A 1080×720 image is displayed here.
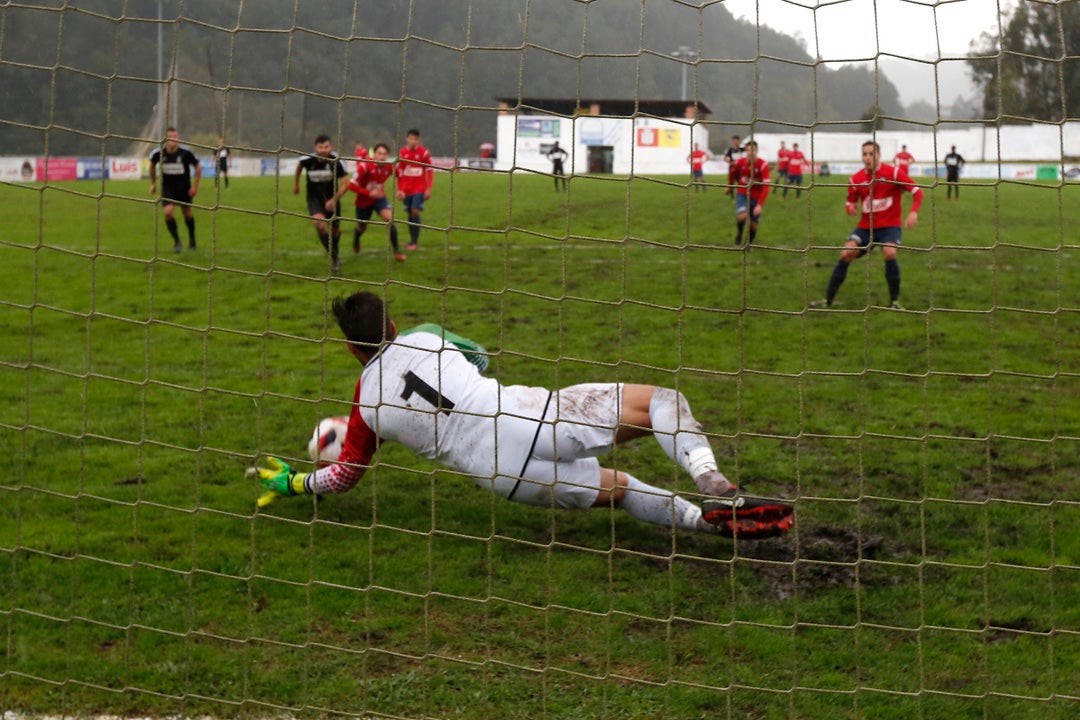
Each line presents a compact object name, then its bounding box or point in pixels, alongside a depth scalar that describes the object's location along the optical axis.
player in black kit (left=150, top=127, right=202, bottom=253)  13.72
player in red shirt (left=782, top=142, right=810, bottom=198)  26.55
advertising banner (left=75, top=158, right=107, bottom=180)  34.94
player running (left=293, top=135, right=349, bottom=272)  12.40
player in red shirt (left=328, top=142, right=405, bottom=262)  12.97
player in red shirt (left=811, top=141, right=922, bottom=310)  9.98
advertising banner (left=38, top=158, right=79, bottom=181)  28.80
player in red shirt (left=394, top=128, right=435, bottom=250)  14.07
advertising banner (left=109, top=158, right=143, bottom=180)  35.43
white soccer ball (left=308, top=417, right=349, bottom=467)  5.19
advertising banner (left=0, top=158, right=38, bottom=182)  23.75
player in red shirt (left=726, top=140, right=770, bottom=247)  12.53
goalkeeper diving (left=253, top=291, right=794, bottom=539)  4.41
